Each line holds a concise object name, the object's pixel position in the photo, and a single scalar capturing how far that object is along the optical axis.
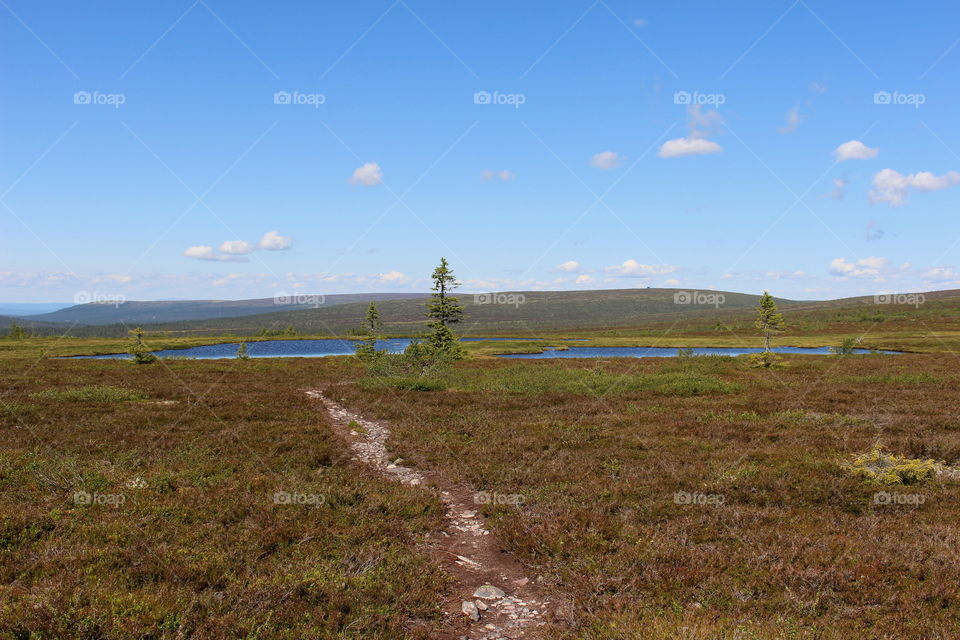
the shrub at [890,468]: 12.34
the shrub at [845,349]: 63.00
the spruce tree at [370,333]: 55.75
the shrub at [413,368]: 31.27
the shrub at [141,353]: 48.22
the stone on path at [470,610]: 7.11
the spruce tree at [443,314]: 48.12
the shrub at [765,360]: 42.90
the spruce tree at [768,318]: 48.38
